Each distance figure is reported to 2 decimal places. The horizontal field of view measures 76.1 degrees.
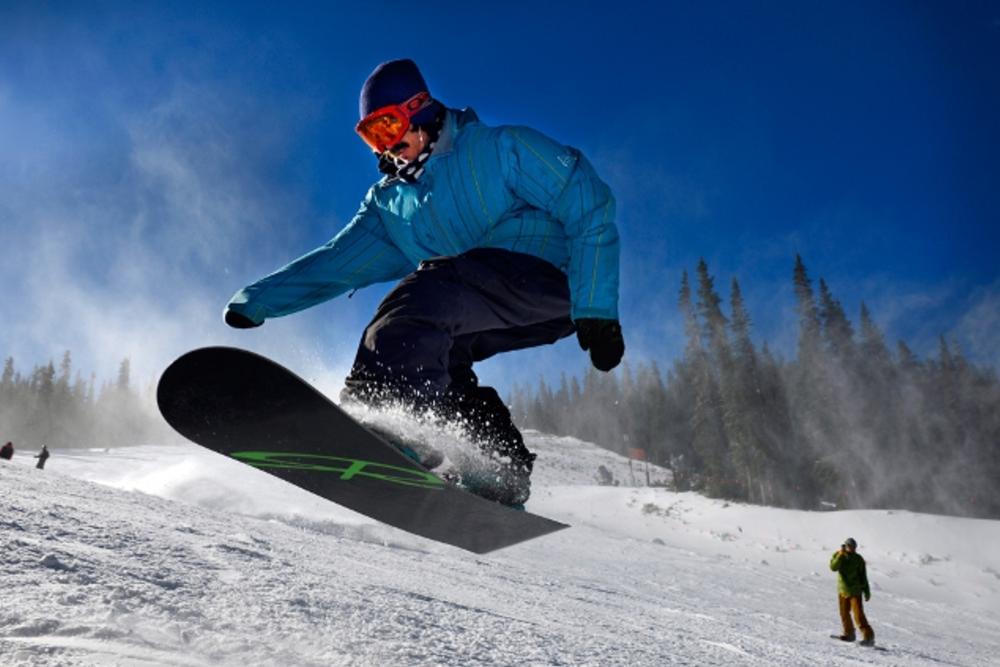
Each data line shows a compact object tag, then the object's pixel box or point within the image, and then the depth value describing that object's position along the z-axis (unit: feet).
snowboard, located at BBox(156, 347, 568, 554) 8.05
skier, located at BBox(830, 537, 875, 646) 27.86
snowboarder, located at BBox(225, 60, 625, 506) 8.24
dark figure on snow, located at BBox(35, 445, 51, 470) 58.54
